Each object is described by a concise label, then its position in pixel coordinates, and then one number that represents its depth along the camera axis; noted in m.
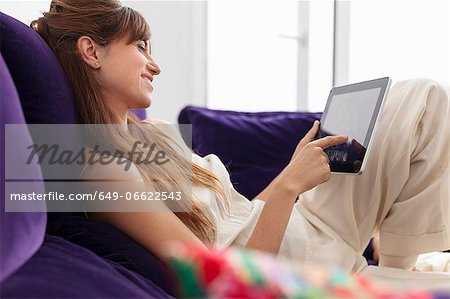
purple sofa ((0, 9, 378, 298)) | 0.76
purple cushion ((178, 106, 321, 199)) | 1.83
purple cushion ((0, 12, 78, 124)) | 1.05
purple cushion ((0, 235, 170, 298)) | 0.73
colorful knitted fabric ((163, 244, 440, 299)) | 0.40
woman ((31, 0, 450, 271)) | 1.27
